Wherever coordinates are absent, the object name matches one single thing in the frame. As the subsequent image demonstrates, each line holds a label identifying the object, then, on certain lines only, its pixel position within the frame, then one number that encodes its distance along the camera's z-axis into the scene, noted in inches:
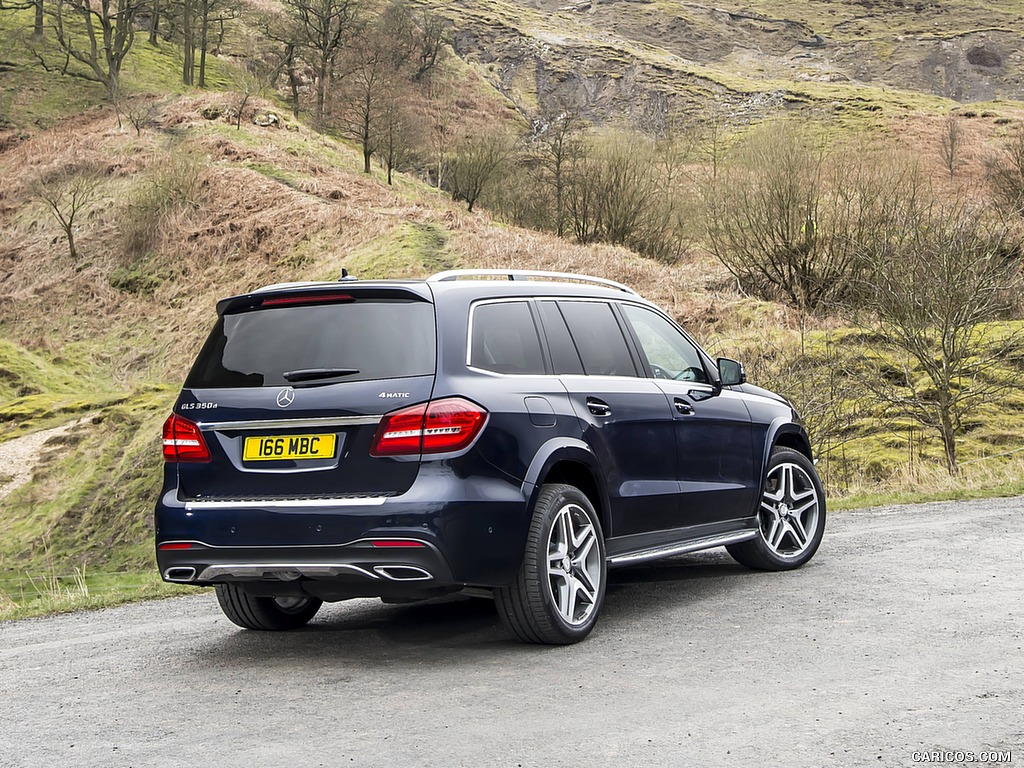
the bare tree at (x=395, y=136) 2063.2
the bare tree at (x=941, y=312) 771.4
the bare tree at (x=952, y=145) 2223.2
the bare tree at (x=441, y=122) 2292.6
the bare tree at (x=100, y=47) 2073.1
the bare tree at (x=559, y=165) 1614.2
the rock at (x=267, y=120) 1847.9
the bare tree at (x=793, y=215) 1106.7
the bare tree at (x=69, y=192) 1550.3
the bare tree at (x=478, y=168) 1951.3
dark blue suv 223.8
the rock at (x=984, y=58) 5182.1
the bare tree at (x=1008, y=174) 1362.0
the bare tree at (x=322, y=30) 2425.0
